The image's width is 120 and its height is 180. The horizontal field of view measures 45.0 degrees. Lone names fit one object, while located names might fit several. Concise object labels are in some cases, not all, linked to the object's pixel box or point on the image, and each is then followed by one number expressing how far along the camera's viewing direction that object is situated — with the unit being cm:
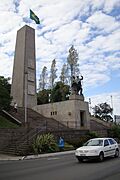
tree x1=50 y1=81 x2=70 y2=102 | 3247
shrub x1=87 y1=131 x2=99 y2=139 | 1920
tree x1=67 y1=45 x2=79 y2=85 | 3271
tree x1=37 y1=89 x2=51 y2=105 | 3462
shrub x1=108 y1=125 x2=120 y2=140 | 2203
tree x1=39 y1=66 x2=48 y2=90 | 3753
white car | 855
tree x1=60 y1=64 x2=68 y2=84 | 3378
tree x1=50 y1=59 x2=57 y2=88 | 3615
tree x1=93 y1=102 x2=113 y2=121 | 4140
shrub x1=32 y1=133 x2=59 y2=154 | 1400
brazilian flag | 2562
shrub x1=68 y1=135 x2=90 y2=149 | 1681
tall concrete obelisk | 2558
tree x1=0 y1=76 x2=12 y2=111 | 1822
